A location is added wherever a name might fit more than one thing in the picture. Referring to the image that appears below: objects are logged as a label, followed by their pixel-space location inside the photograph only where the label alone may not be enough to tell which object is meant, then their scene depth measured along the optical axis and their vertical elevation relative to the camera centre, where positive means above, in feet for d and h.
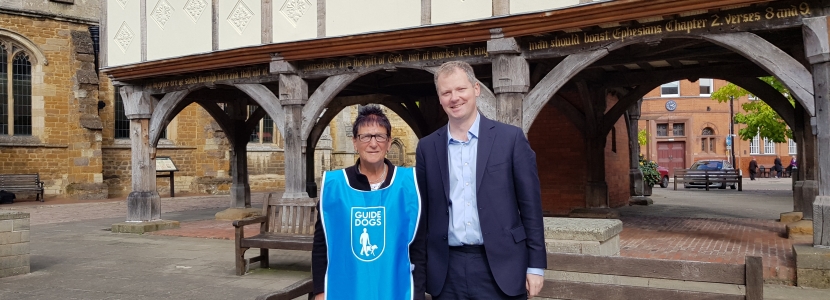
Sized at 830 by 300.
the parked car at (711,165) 93.48 -1.68
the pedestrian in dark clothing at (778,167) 121.19 -2.67
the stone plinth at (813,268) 21.79 -3.76
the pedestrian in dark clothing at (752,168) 113.39 -2.62
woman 9.39 -1.01
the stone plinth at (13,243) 25.43 -3.06
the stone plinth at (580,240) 15.60 -2.01
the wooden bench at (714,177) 78.18 -2.81
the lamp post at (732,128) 115.65 +4.33
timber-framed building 23.71 +4.54
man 9.28 -0.77
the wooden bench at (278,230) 24.77 -2.74
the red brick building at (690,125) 130.41 +5.61
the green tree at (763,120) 79.61 +3.91
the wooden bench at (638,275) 10.87 -2.11
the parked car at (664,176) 91.64 -3.08
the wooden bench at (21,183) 66.95 -2.04
